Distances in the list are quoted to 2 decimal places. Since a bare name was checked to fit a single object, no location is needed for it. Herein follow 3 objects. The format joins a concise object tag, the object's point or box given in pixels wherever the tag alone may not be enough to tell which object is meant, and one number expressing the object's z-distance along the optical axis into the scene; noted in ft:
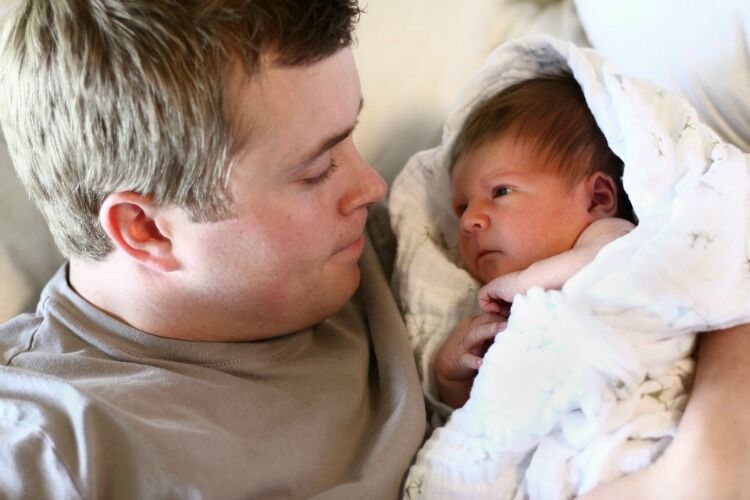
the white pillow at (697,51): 4.05
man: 2.89
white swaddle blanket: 3.02
